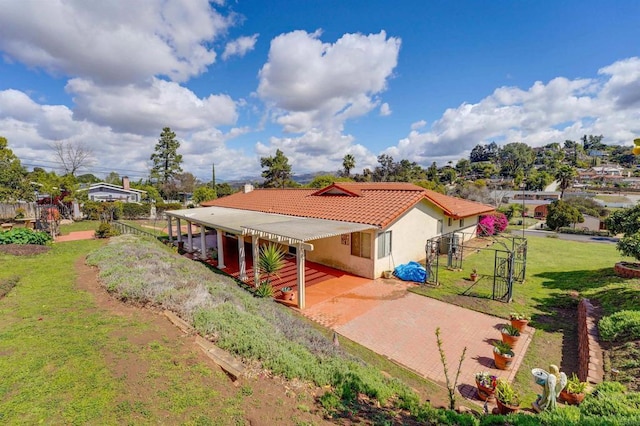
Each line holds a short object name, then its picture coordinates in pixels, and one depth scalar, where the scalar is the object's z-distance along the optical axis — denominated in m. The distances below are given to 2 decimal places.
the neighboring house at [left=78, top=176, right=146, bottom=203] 44.28
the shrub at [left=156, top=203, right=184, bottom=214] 36.78
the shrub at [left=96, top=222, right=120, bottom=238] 20.53
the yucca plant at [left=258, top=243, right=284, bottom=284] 11.91
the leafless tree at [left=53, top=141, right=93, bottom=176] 41.75
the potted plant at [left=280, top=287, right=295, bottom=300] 11.48
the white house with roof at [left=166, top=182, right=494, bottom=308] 12.98
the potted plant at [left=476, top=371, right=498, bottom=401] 6.09
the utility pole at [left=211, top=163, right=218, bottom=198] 64.70
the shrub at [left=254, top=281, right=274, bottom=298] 11.50
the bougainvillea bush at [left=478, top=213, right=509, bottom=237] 23.91
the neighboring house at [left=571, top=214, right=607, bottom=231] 37.47
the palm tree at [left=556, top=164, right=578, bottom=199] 55.66
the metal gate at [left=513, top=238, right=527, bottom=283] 13.48
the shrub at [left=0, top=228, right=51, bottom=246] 16.33
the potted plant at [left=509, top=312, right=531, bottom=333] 8.77
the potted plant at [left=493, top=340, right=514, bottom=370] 7.23
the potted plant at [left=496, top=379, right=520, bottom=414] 5.40
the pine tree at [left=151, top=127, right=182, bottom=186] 57.09
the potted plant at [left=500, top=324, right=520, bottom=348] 8.02
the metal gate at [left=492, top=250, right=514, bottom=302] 11.04
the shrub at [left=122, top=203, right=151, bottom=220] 35.09
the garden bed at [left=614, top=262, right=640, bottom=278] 11.28
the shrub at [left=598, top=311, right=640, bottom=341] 6.98
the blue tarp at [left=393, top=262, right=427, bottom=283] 13.79
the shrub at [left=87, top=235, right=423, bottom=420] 5.41
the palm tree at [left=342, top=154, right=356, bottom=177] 62.34
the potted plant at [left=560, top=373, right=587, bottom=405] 5.47
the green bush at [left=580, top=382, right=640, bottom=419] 4.53
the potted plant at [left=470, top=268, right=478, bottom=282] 13.89
